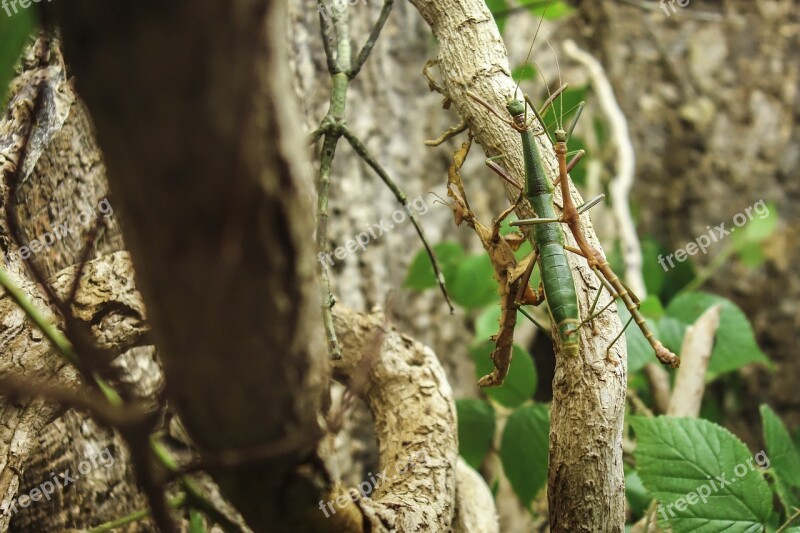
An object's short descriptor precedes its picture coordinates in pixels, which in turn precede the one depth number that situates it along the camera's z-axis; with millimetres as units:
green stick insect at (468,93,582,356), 888
